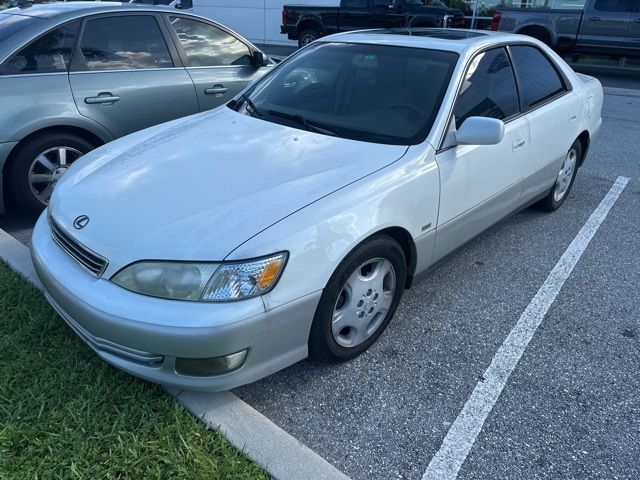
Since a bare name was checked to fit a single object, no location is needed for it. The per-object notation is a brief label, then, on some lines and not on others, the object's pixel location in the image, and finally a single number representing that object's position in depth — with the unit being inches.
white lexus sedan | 82.0
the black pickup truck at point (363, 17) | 525.3
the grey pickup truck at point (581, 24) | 453.7
